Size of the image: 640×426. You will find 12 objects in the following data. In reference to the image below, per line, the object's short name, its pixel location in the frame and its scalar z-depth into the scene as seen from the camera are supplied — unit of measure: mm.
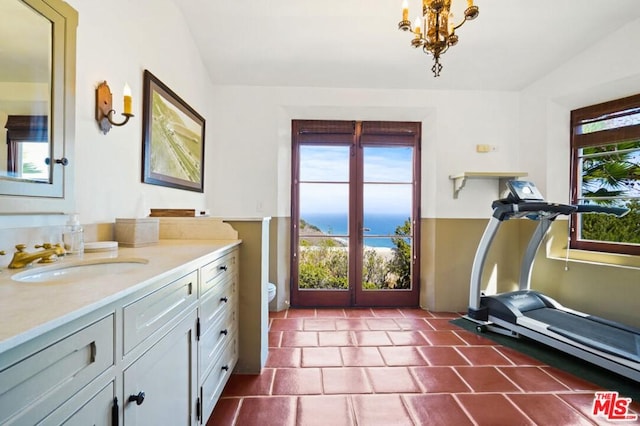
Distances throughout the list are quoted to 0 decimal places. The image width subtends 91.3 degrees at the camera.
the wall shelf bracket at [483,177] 3359
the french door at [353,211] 3754
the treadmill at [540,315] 2154
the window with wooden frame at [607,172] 2854
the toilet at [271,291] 2825
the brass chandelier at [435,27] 1785
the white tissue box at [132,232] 1659
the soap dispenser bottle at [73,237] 1342
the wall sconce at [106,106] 1614
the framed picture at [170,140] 2074
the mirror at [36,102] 1084
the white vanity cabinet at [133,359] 581
